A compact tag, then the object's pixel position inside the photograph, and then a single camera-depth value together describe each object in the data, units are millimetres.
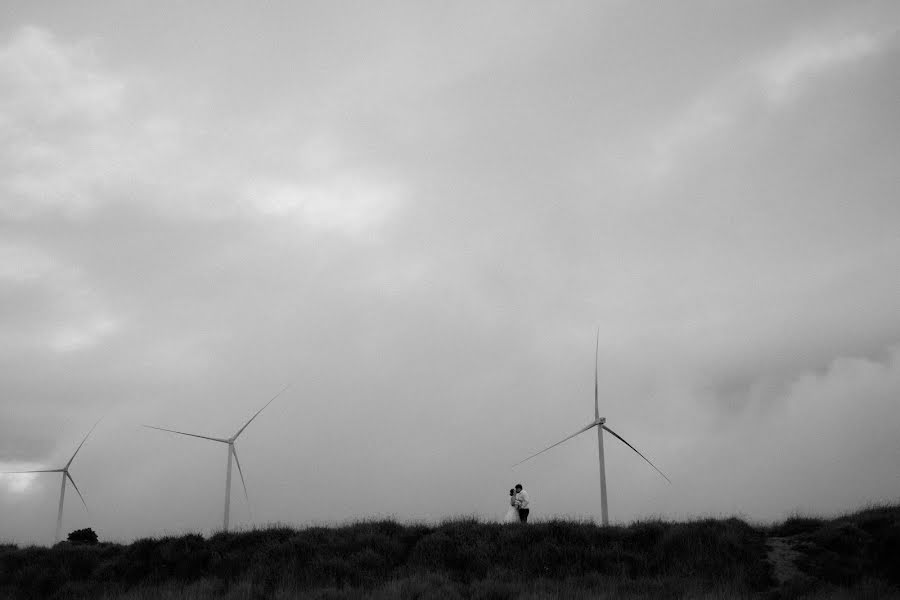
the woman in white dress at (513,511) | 31891
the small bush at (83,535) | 50416
